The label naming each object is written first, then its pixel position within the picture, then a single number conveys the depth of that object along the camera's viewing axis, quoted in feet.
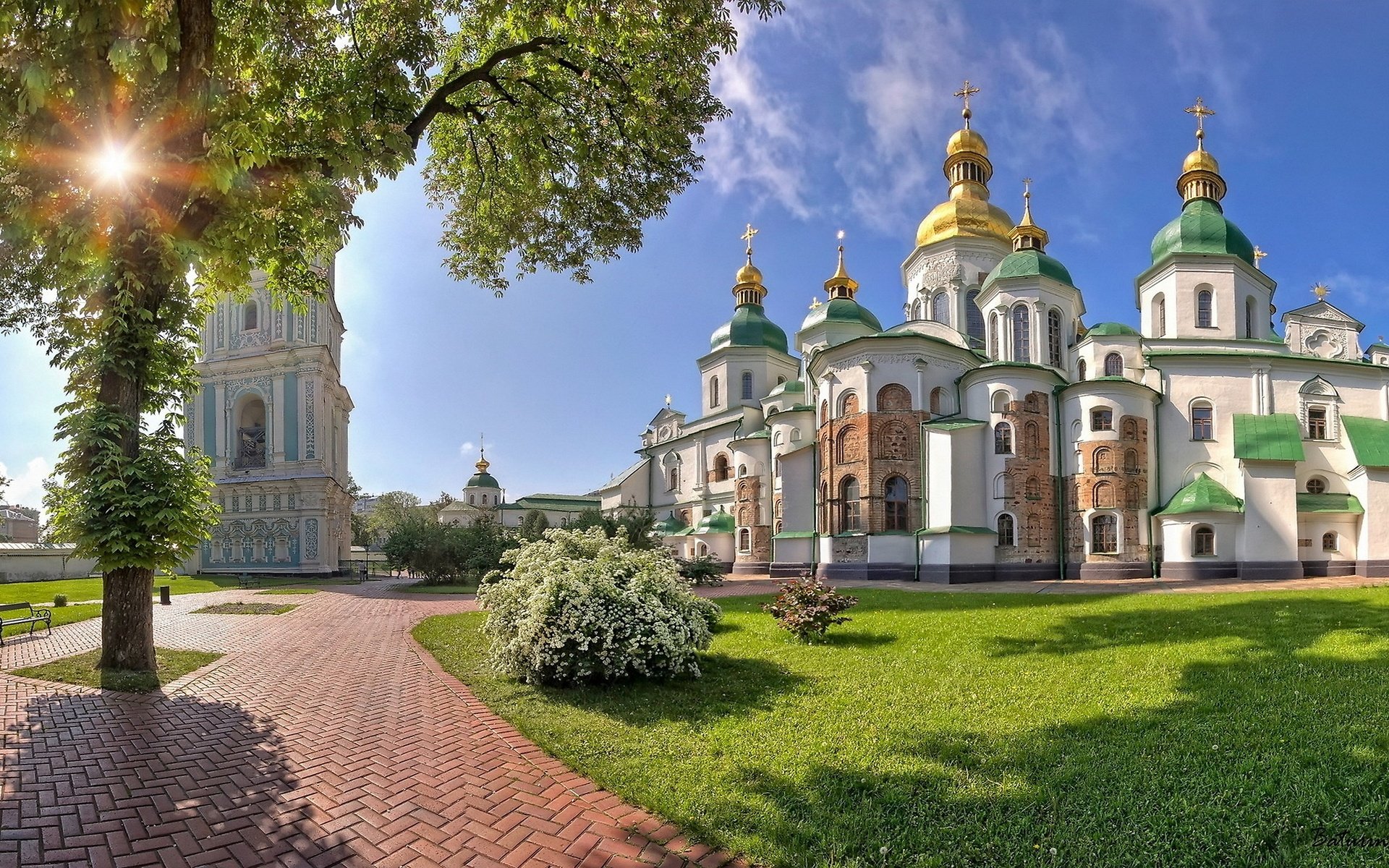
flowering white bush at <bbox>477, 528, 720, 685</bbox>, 26.40
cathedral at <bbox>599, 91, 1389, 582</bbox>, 78.38
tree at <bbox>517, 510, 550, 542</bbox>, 109.75
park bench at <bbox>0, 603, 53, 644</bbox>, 40.65
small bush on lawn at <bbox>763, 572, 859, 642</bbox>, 35.65
